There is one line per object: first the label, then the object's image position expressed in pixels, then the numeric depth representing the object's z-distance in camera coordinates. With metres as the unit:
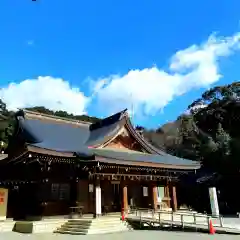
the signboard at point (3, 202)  19.53
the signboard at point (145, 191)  24.09
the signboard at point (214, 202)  20.27
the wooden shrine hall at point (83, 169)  18.89
